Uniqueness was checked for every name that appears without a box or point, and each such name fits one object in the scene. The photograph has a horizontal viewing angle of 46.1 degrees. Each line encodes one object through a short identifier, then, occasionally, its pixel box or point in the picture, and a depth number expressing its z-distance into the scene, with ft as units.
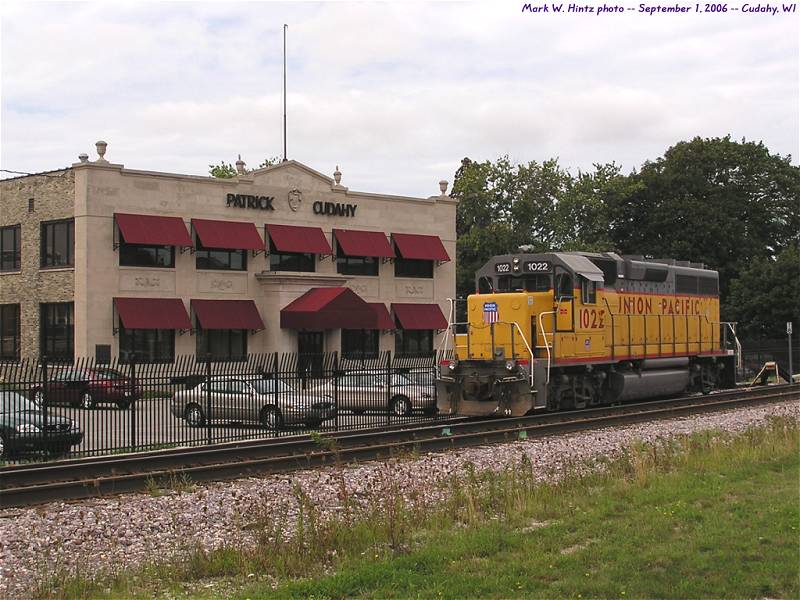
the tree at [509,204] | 209.87
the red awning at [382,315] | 160.86
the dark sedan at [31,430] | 60.95
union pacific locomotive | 78.23
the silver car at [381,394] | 87.56
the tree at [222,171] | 258.16
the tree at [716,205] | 226.17
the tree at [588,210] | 209.46
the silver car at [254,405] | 78.89
